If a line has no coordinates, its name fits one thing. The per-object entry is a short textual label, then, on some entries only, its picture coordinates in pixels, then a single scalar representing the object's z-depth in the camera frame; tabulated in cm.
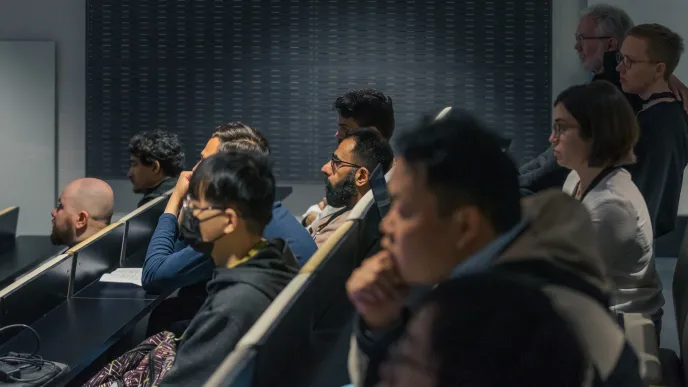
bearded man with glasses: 641
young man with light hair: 530
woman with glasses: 426
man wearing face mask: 386
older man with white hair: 654
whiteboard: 1180
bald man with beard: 805
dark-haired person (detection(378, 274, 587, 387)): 137
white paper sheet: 748
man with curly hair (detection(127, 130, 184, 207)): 882
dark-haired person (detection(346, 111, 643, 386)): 235
